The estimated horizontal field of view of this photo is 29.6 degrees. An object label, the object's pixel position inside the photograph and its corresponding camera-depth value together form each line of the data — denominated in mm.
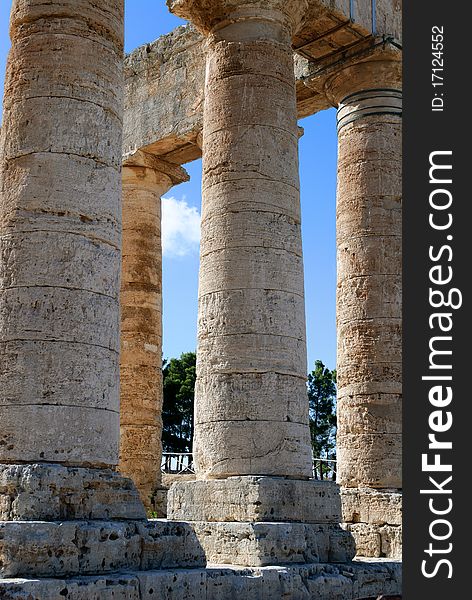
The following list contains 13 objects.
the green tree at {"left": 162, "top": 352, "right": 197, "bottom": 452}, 63344
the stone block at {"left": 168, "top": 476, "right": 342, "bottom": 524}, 13383
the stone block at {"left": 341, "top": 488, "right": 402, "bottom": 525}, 16750
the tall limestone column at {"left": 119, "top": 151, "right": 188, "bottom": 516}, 22328
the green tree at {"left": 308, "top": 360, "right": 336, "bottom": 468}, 60906
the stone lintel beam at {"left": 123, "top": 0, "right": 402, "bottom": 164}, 18641
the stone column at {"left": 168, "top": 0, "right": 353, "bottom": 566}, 13531
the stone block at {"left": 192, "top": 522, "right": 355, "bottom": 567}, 12930
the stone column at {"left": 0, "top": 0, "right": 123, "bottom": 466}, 11344
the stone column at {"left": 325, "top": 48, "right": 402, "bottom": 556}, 17109
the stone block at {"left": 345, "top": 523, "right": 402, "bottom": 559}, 16438
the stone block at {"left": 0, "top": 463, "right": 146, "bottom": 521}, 10641
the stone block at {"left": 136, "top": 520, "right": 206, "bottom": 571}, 11273
